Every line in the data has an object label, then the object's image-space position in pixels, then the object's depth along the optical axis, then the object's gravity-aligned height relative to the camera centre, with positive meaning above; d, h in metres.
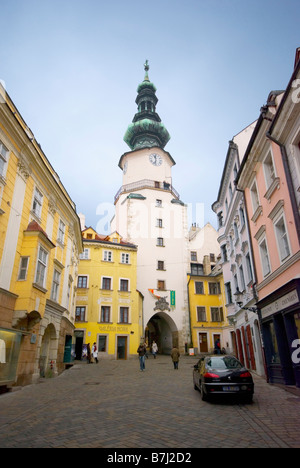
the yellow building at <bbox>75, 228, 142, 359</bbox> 33.38 +6.43
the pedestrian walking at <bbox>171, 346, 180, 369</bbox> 22.57 +0.19
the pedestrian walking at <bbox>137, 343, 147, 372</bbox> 21.55 +0.34
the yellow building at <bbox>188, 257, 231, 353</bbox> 40.69 +6.37
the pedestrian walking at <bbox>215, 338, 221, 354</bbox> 32.72 +1.32
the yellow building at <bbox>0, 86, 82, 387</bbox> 13.38 +5.00
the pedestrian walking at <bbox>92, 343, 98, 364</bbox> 28.08 +0.74
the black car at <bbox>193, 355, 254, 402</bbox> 9.88 -0.63
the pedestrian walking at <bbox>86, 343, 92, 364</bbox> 28.95 +0.71
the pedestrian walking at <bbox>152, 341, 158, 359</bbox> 34.88 +1.28
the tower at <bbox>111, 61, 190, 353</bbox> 41.72 +18.22
